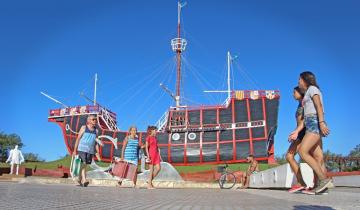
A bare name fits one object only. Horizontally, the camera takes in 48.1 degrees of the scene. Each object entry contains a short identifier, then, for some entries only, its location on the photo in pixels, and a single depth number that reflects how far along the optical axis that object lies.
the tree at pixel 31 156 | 89.56
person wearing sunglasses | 9.75
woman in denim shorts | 5.77
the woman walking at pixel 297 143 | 6.25
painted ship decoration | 36.94
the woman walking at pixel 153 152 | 10.48
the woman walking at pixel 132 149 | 10.77
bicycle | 14.69
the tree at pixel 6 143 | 74.11
